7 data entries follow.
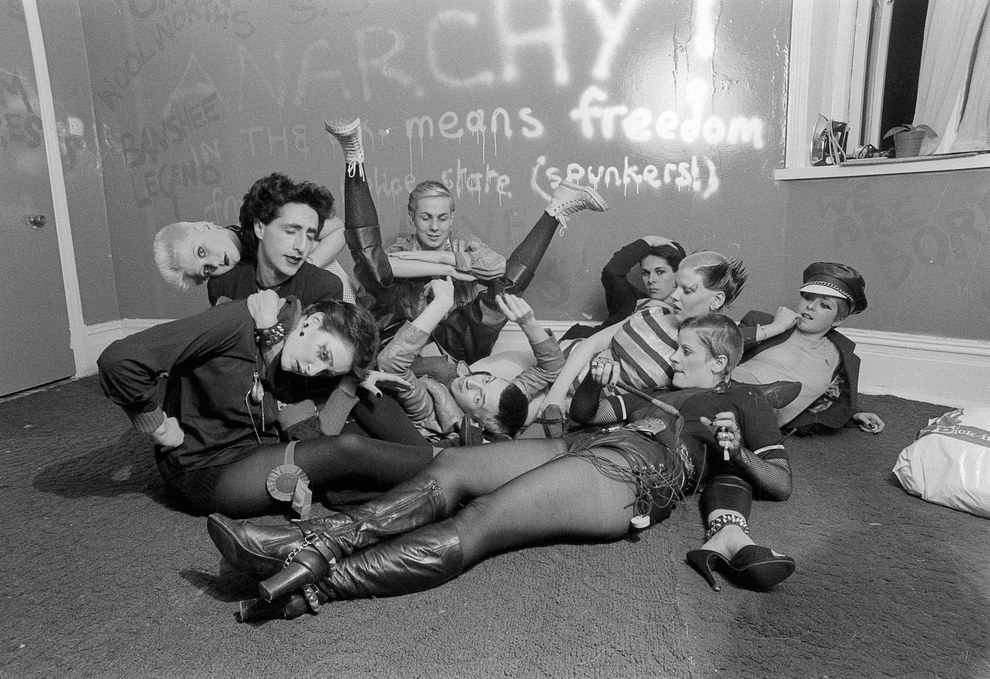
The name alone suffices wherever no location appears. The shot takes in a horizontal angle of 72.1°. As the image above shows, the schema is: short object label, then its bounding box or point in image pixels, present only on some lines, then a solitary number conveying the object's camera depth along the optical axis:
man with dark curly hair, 2.20
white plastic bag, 1.98
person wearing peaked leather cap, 2.51
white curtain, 2.84
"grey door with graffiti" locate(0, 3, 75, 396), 3.34
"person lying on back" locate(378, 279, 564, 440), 2.26
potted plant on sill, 2.98
